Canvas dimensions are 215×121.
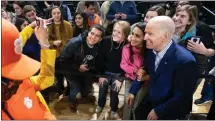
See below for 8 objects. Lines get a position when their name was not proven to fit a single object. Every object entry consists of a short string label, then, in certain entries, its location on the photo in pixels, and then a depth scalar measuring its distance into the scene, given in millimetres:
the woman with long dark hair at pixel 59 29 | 3392
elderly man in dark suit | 1988
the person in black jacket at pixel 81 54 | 2910
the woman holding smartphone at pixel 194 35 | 2412
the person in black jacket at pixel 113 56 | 2838
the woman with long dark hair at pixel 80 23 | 3564
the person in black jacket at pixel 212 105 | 2253
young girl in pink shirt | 2406
